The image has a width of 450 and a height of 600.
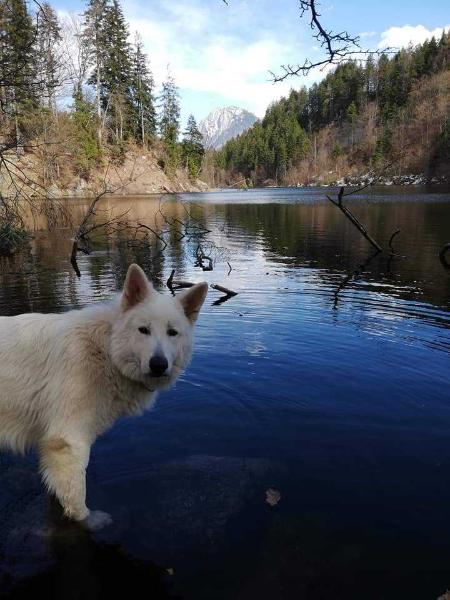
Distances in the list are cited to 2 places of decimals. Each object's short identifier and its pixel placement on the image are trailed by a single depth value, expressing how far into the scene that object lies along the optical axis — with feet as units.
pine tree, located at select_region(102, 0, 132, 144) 292.20
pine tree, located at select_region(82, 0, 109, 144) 277.42
